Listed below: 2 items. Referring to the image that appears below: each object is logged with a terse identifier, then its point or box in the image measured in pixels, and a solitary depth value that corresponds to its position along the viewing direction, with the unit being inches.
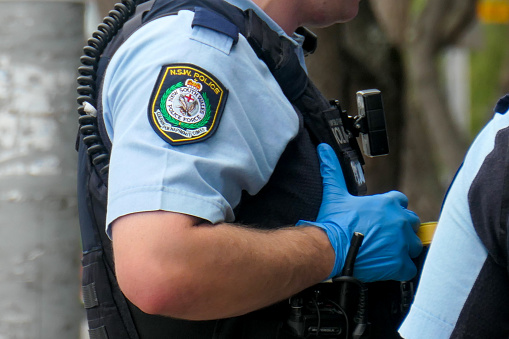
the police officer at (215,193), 185.7
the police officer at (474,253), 179.0
